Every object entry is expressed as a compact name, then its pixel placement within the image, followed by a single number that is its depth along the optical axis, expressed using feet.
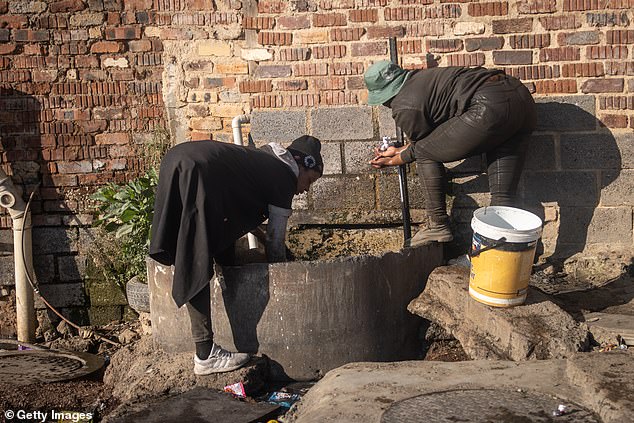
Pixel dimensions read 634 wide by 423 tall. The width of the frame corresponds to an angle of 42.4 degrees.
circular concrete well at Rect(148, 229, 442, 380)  15.88
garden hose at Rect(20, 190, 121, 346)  21.21
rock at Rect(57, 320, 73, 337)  21.96
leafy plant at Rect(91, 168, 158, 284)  19.71
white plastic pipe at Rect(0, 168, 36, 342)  21.22
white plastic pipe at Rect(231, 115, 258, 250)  19.90
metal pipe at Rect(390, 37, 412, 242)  19.06
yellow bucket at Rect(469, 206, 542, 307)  14.61
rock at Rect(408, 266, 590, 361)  13.92
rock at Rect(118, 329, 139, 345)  20.57
